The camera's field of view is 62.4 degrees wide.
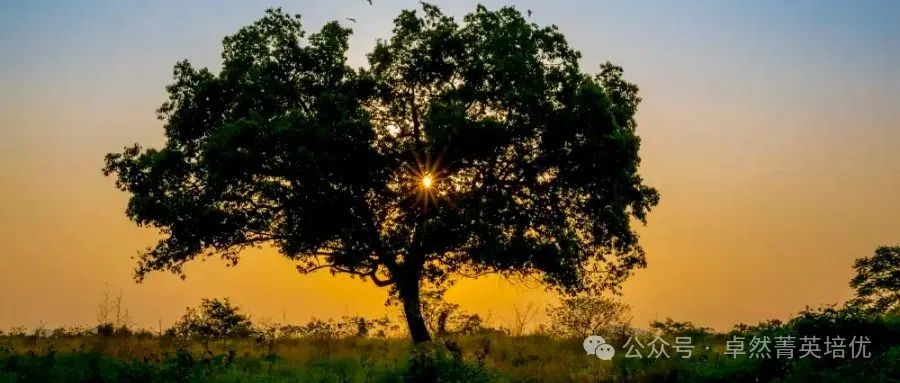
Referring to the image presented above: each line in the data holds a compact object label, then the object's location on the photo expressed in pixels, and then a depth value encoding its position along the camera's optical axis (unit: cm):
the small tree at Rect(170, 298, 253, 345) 3341
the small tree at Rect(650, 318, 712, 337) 2195
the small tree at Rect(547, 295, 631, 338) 2736
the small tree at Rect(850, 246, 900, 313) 3912
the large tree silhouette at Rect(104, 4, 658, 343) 2234
